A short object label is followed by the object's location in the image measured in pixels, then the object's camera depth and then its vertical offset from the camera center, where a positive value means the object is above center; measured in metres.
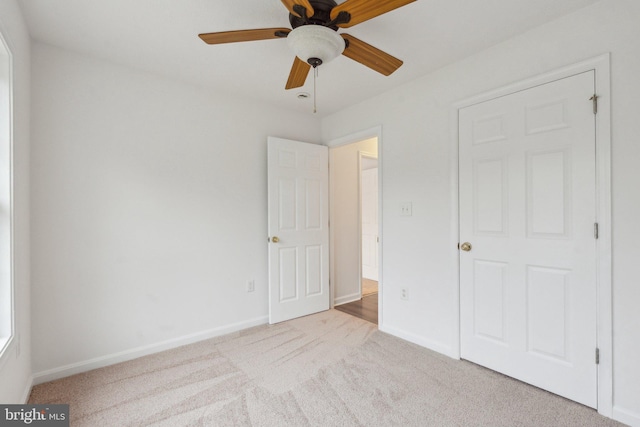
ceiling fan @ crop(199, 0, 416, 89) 1.37 +0.93
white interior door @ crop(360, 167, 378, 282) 5.58 -0.19
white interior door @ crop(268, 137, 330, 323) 3.25 -0.17
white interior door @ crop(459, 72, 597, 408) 1.85 -0.16
